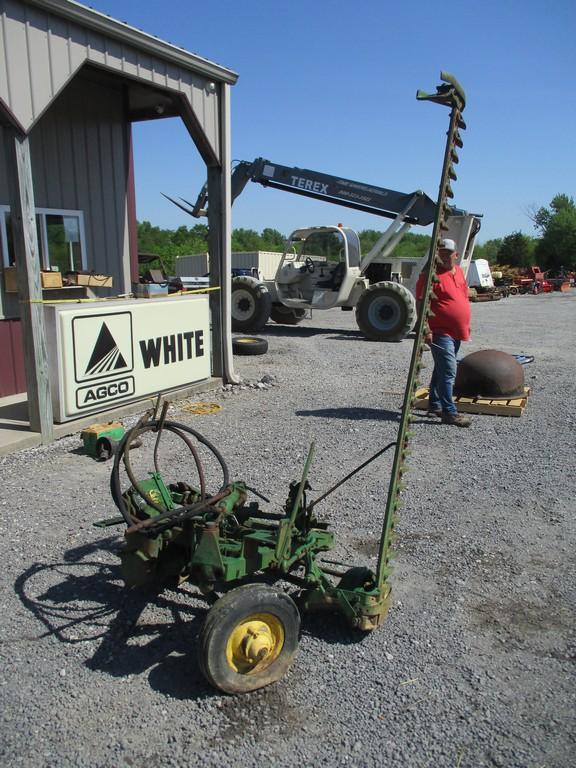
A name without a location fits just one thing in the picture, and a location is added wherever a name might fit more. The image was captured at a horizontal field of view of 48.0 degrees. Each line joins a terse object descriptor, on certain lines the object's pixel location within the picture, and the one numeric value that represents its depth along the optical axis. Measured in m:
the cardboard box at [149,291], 8.12
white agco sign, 6.48
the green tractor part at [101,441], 5.88
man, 6.88
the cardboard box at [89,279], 9.02
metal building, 5.79
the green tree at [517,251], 46.47
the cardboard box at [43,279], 8.20
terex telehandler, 13.87
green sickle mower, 2.75
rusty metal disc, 7.83
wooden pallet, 7.54
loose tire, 11.86
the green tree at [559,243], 46.56
